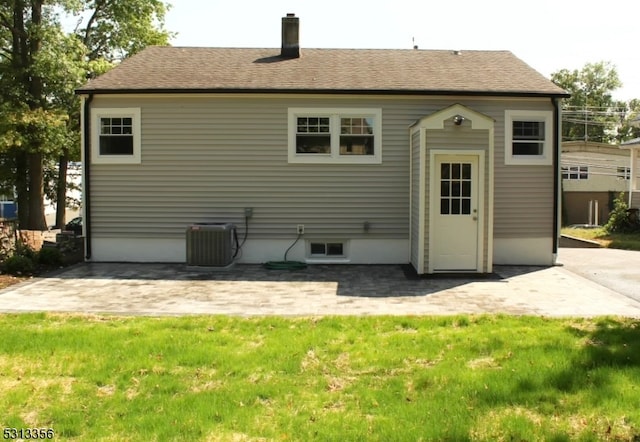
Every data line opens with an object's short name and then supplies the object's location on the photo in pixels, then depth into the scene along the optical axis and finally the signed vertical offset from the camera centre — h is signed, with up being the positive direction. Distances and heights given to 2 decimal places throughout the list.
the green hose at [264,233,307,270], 11.89 -1.34
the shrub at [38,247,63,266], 11.71 -1.17
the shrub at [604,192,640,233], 19.31 -0.69
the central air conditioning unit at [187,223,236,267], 11.71 -0.92
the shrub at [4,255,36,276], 10.84 -1.25
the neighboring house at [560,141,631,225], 32.88 +1.90
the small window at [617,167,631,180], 32.47 +1.58
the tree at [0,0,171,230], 18.50 +3.75
